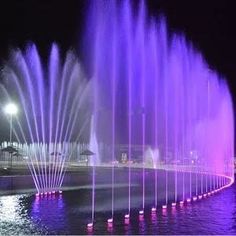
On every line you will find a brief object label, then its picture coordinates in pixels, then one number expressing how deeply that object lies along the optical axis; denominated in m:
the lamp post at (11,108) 34.45
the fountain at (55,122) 30.56
